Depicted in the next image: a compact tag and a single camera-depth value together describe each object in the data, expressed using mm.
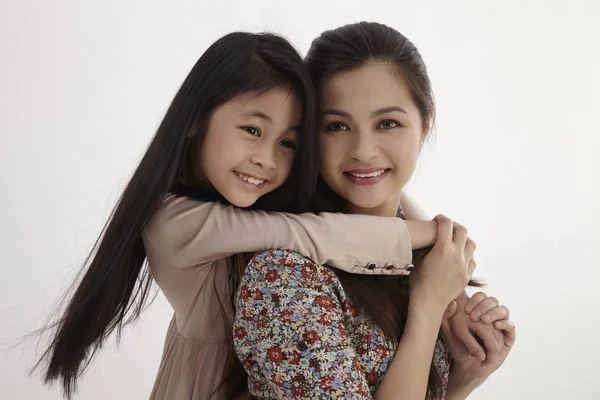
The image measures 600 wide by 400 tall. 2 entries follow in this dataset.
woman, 1323
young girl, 1617
